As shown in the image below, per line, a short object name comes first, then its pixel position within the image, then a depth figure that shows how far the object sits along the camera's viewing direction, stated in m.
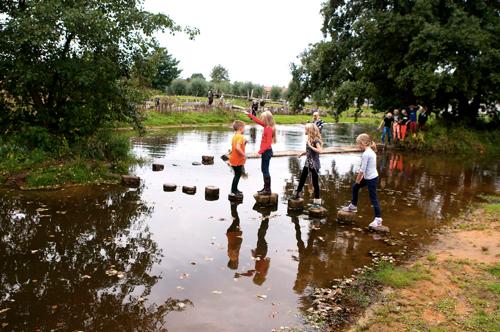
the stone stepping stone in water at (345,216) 8.58
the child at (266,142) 9.37
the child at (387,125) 20.53
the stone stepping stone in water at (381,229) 8.03
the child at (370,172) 8.09
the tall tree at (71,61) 10.14
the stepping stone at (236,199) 9.77
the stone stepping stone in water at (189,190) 10.46
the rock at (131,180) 10.92
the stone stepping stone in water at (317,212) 8.80
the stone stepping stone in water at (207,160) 15.03
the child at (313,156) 8.99
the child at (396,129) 21.11
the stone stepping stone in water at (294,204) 9.32
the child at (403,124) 21.17
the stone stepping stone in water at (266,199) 9.47
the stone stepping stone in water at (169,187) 10.66
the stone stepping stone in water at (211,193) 10.05
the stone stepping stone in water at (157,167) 13.35
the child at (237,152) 9.32
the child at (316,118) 15.10
